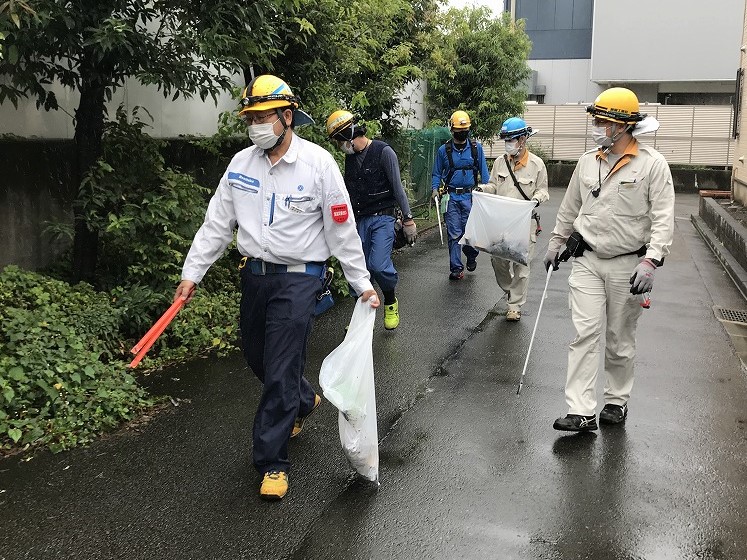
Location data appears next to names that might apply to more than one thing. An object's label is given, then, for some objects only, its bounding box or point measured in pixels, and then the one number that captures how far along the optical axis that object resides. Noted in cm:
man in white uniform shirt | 383
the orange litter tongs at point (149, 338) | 361
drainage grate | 790
